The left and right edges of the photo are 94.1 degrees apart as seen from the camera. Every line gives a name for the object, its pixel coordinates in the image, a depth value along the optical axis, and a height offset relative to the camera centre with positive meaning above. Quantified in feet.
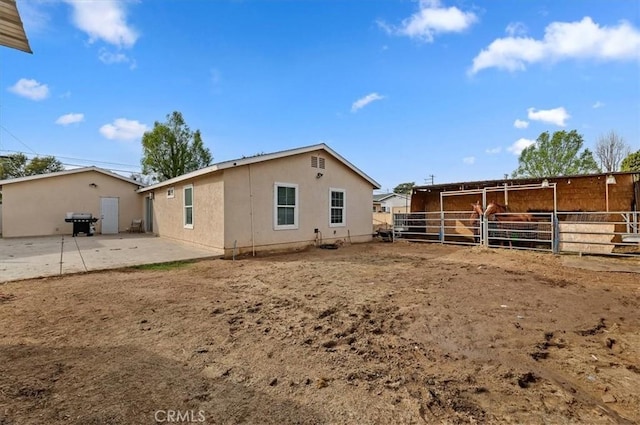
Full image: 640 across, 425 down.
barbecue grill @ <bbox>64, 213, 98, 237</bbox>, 50.13 -0.52
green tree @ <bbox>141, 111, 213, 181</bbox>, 85.15 +20.23
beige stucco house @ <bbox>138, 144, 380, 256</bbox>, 31.14 +1.78
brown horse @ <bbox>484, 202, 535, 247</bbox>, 37.40 -0.83
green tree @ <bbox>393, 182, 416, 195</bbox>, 194.32 +19.34
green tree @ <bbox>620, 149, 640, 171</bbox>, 62.01 +11.09
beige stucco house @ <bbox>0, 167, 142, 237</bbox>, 49.29 +3.30
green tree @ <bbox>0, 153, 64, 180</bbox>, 101.96 +18.82
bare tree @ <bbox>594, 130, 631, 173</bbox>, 89.76 +19.23
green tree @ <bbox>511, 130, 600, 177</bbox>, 95.66 +19.24
